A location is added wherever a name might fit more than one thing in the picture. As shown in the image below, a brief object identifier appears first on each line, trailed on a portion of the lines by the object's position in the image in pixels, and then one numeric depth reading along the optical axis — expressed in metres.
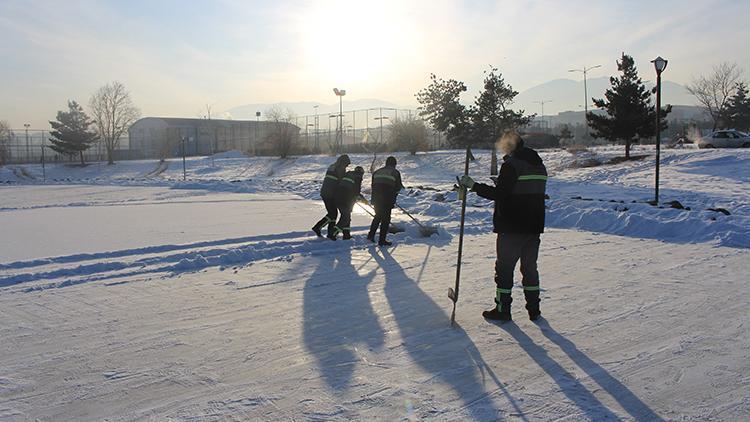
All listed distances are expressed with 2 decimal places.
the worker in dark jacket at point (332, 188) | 10.20
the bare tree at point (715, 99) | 55.03
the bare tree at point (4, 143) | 62.03
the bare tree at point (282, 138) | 48.47
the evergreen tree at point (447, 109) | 32.09
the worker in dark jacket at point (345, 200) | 10.15
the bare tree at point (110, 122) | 67.75
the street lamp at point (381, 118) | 64.88
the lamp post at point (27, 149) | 73.08
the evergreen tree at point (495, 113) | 28.30
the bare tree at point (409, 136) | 43.50
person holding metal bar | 5.28
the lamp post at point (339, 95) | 53.49
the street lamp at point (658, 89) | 13.65
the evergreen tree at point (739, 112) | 54.81
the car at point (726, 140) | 30.59
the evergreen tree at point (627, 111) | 26.75
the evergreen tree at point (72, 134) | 59.35
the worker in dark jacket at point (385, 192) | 9.76
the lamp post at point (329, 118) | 63.48
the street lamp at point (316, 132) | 67.64
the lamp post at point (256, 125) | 76.95
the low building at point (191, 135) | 69.81
